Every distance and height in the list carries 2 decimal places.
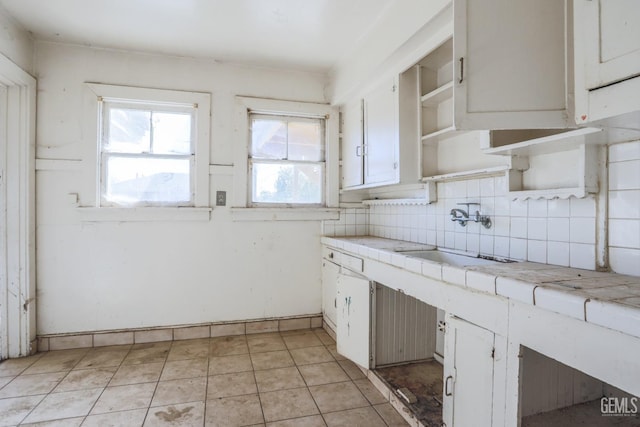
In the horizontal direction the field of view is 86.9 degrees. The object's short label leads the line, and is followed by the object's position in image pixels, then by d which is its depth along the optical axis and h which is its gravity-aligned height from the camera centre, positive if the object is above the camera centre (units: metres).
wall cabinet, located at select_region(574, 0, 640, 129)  1.01 +0.49
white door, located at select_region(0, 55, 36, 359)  2.66 -0.02
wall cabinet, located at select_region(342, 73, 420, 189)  2.47 +0.61
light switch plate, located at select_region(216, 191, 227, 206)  3.21 +0.14
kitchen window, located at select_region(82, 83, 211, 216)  2.97 +0.58
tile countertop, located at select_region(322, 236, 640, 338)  0.94 -0.25
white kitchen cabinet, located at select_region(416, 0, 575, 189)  1.31 +0.58
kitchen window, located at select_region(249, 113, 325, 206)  3.36 +0.53
